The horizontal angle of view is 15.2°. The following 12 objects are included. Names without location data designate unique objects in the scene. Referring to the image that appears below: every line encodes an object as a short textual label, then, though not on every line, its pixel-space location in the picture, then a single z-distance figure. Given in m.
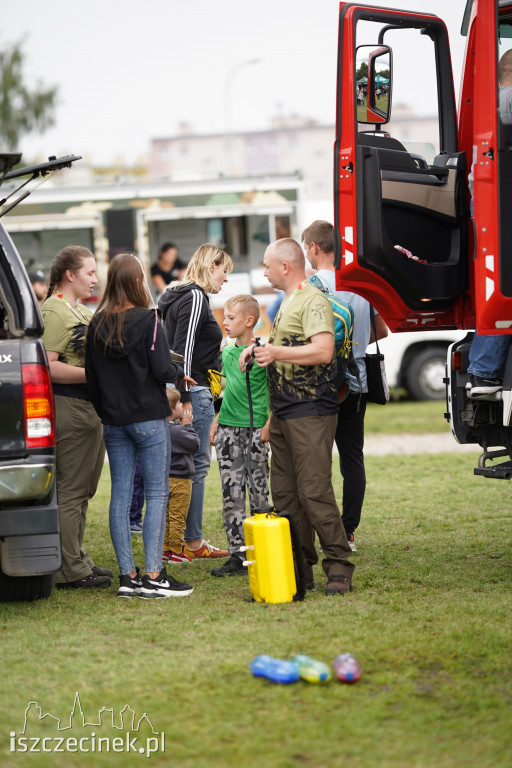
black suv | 8.55
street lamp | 75.51
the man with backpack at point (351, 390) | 11.51
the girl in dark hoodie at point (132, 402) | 10.08
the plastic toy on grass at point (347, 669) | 7.26
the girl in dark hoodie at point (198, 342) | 11.79
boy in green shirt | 11.29
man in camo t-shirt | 9.81
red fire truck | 9.54
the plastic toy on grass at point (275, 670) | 7.29
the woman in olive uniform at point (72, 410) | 10.73
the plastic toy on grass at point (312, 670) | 7.27
